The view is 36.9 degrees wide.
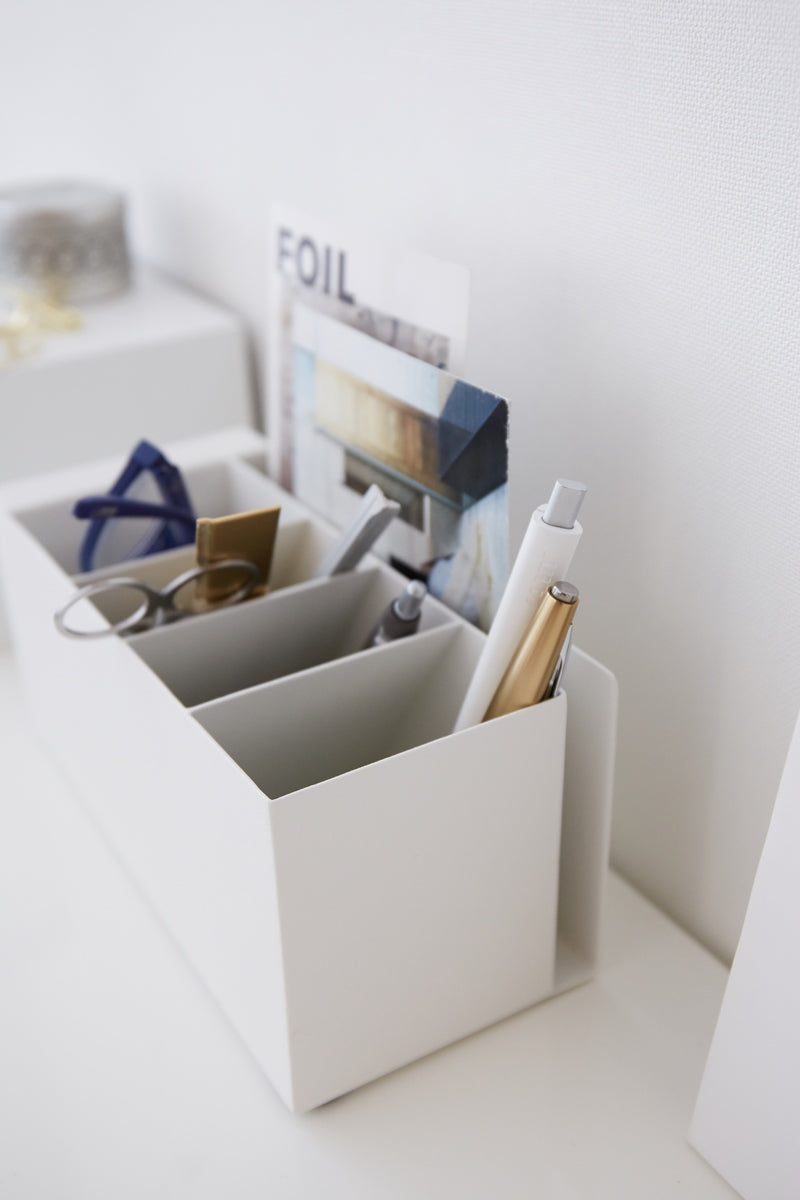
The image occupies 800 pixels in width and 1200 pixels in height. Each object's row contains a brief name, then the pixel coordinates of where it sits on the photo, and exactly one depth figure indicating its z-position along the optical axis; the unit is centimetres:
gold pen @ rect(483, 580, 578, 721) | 39
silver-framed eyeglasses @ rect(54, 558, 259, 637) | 49
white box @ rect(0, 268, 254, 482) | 71
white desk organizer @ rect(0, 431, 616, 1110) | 38
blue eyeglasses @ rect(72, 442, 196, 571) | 53
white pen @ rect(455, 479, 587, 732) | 38
